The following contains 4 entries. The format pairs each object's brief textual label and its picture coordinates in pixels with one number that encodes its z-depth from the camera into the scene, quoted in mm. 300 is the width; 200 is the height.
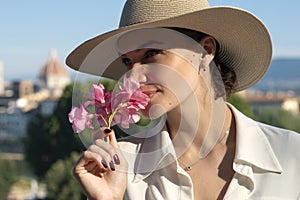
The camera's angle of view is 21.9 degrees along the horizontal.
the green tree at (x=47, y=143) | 23750
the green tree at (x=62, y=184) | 17641
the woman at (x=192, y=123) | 1306
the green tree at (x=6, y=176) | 22109
